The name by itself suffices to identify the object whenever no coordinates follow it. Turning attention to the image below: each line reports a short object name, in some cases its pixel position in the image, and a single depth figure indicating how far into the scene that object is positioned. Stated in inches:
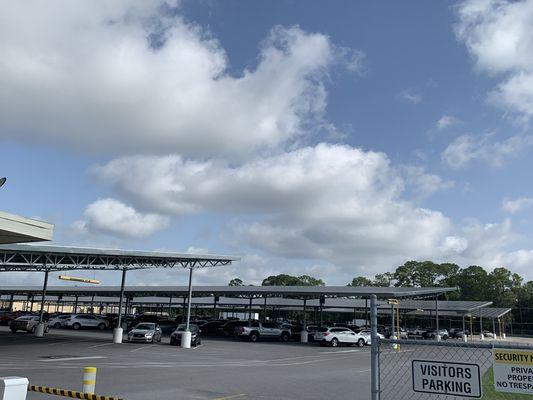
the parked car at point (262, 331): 1750.7
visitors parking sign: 199.0
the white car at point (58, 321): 2085.4
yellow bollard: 302.0
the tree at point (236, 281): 5949.8
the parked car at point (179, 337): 1352.1
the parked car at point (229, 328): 2128.4
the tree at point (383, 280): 4821.9
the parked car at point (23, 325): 1758.1
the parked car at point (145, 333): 1389.0
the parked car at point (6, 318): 2261.3
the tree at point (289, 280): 5659.9
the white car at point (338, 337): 1620.3
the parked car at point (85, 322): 2106.3
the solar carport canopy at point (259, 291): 1651.1
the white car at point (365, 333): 1718.8
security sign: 190.5
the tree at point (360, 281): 5031.3
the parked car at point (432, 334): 2237.7
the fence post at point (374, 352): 231.9
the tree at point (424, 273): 4611.2
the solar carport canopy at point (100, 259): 1294.3
